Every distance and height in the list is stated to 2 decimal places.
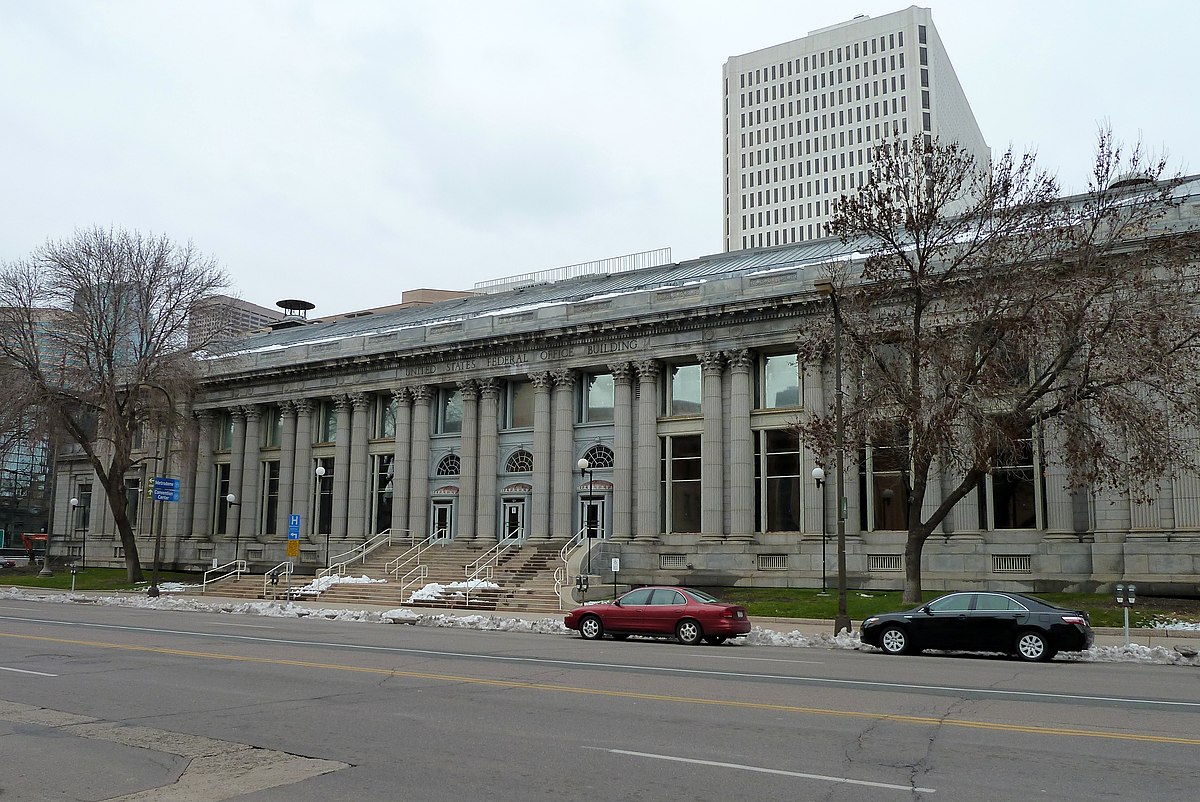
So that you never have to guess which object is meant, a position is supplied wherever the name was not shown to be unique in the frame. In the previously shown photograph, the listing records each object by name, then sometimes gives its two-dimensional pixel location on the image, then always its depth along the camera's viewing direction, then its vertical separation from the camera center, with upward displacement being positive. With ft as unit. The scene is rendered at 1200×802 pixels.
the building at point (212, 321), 162.30 +31.24
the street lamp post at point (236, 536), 178.88 -5.60
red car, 77.20 -8.79
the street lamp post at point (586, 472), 120.57 +5.33
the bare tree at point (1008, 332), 85.87 +16.83
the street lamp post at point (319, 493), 174.26 +2.40
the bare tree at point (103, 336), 154.10 +27.32
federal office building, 119.03 +8.55
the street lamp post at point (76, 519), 199.82 -3.24
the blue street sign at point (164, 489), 149.79 +2.55
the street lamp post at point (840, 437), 82.94 +6.72
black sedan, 66.08 -7.98
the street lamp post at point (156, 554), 141.18 -7.13
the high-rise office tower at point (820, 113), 390.21 +166.82
